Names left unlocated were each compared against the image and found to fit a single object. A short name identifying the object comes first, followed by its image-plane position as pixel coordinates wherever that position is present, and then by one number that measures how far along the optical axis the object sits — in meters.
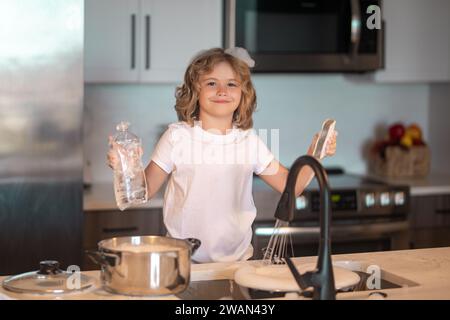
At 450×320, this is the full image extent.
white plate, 1.57
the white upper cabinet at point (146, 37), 3.23
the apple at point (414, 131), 3.86
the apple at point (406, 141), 3.80
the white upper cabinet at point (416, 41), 3.62
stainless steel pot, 1.51
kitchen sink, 1.60
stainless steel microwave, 3.35
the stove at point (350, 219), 3.24
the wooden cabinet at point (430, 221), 3.49
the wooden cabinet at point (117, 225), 3.10
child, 2.21
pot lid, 1.57
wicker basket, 3.81
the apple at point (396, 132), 3.84
